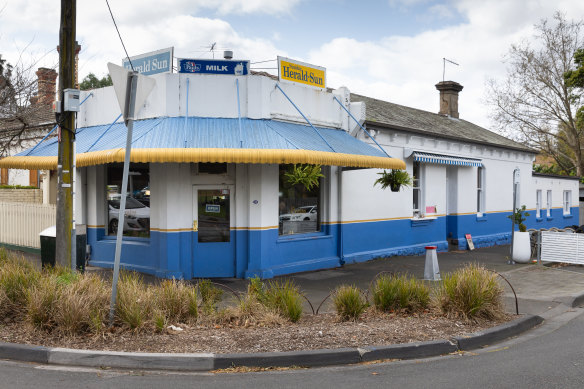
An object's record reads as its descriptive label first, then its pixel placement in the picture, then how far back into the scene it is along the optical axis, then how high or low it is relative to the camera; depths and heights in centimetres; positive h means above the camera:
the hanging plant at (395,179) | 1340 +57
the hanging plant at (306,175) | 1160 +58
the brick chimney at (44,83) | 1568 +367
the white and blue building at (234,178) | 1104 +54
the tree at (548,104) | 3206 +614
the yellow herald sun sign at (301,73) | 1251 +308
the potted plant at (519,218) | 1527 -45
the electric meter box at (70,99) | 836 +157
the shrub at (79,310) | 642 -131
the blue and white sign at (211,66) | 1177 +294
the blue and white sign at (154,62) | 1180 +312
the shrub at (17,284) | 714 -110
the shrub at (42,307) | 654 -128
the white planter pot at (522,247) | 1479 -122
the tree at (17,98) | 1457 +286
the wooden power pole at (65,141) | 855 +96
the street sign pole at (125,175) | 660 +32
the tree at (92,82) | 4156 +934
